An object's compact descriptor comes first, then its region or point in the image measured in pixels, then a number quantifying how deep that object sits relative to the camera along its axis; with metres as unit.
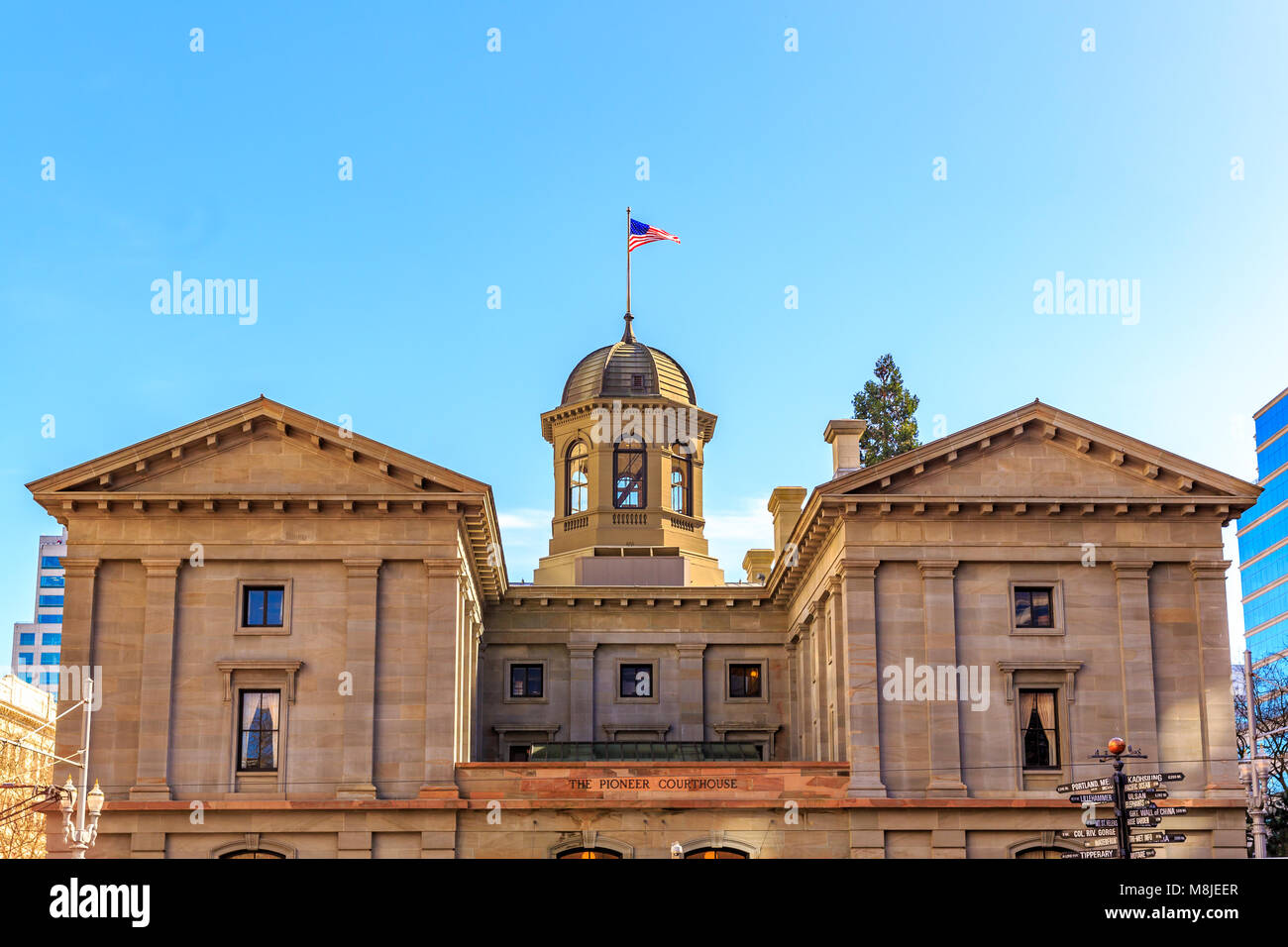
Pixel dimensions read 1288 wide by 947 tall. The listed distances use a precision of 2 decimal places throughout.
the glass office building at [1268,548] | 119.50
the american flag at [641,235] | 60.75
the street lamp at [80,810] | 35.53
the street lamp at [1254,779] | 42.44
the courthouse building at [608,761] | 40.84
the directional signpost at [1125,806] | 30.16
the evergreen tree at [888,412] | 81.81
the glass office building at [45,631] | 182.12
